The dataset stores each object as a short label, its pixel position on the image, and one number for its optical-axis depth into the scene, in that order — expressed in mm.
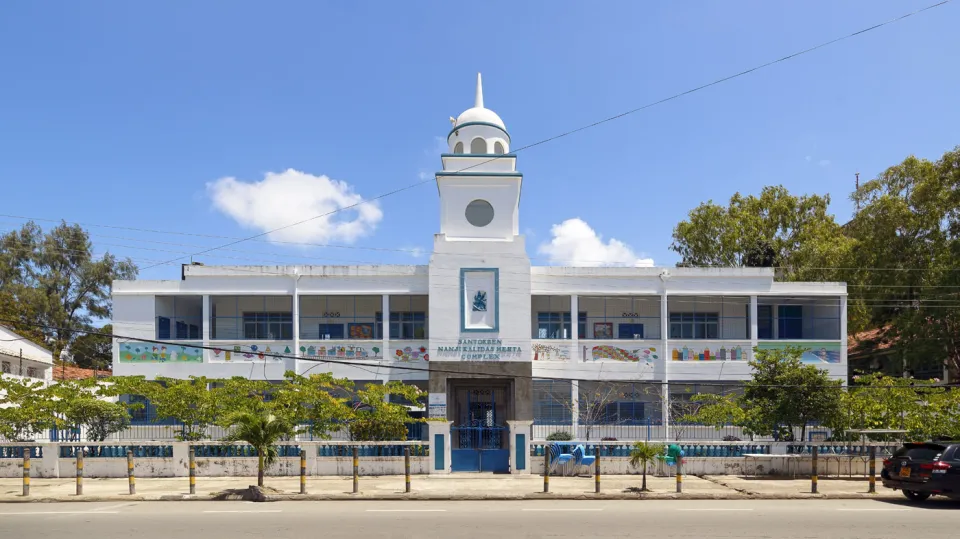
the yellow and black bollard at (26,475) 16578
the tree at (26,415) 21562
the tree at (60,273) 51438
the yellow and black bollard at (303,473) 17109
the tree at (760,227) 45562
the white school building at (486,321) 26219
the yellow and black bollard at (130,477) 17062
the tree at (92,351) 53094
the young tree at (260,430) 17047
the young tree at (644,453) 17281
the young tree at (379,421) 22031
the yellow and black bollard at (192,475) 16859
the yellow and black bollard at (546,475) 17203
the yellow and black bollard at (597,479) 16984
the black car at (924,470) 14852
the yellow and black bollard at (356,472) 17055
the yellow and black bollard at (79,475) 16875
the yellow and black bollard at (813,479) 17144
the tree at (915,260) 33281
